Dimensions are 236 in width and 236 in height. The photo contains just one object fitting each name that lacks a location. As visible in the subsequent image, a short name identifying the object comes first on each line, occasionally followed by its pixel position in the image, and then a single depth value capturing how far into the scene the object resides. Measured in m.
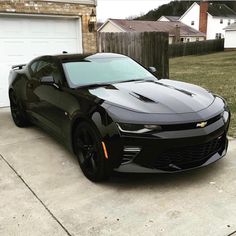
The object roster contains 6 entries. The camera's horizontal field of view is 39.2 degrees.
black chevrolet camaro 3.50
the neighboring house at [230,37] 37.62
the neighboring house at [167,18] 60.11
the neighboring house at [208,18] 53.38
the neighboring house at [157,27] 44.03
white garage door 8.27
